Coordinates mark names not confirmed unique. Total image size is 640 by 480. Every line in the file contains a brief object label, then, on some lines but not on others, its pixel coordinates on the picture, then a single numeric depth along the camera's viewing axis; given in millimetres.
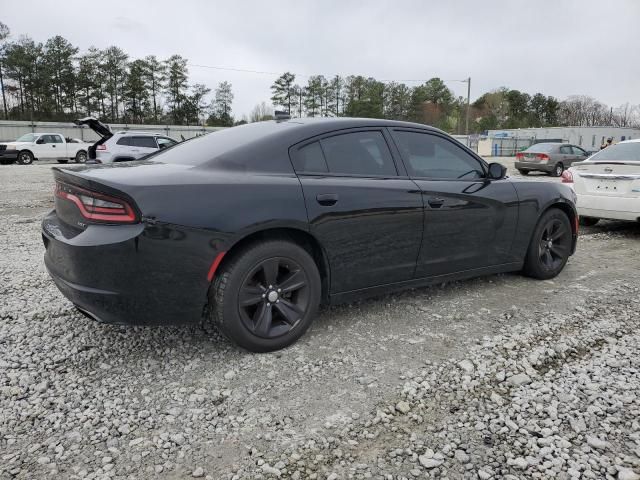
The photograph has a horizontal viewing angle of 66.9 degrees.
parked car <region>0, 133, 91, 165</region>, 23266
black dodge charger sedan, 2586
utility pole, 52375
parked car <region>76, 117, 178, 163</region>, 14750
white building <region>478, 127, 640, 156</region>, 57031
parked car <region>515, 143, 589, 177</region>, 20312
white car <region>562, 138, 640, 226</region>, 6500
